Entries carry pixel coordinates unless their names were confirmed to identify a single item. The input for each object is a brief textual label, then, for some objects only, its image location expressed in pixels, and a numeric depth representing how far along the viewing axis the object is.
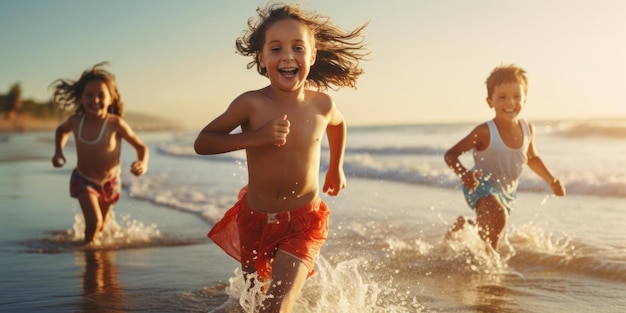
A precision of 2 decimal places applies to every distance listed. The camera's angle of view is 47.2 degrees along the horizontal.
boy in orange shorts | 3.54
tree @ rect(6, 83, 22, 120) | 64.06
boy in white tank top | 5.93
